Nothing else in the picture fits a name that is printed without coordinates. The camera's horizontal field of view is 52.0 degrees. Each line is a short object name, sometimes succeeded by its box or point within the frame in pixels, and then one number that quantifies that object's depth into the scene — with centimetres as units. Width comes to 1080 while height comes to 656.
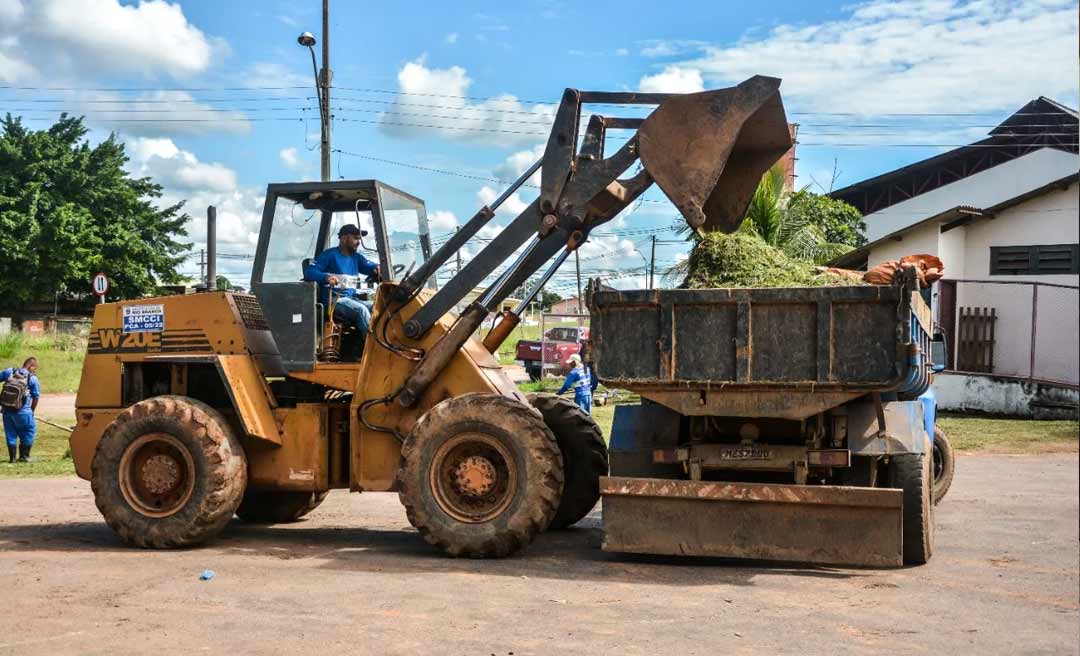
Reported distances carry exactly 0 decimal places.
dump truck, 754
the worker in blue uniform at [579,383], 1728
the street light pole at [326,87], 2543
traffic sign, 2079
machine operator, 951
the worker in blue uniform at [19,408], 1703
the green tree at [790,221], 2203
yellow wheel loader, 846
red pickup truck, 3425
